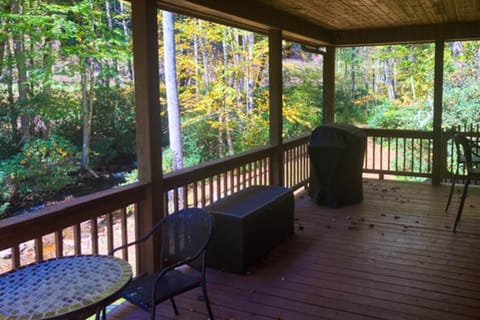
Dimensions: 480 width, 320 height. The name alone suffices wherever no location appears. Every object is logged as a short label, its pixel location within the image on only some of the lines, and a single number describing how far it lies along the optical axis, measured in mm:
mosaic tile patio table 1687
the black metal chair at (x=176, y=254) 2322
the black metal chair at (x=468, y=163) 4664
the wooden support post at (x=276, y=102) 5484
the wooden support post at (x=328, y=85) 7688
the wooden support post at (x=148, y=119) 3211
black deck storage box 3619
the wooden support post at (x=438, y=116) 6906
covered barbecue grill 5527
